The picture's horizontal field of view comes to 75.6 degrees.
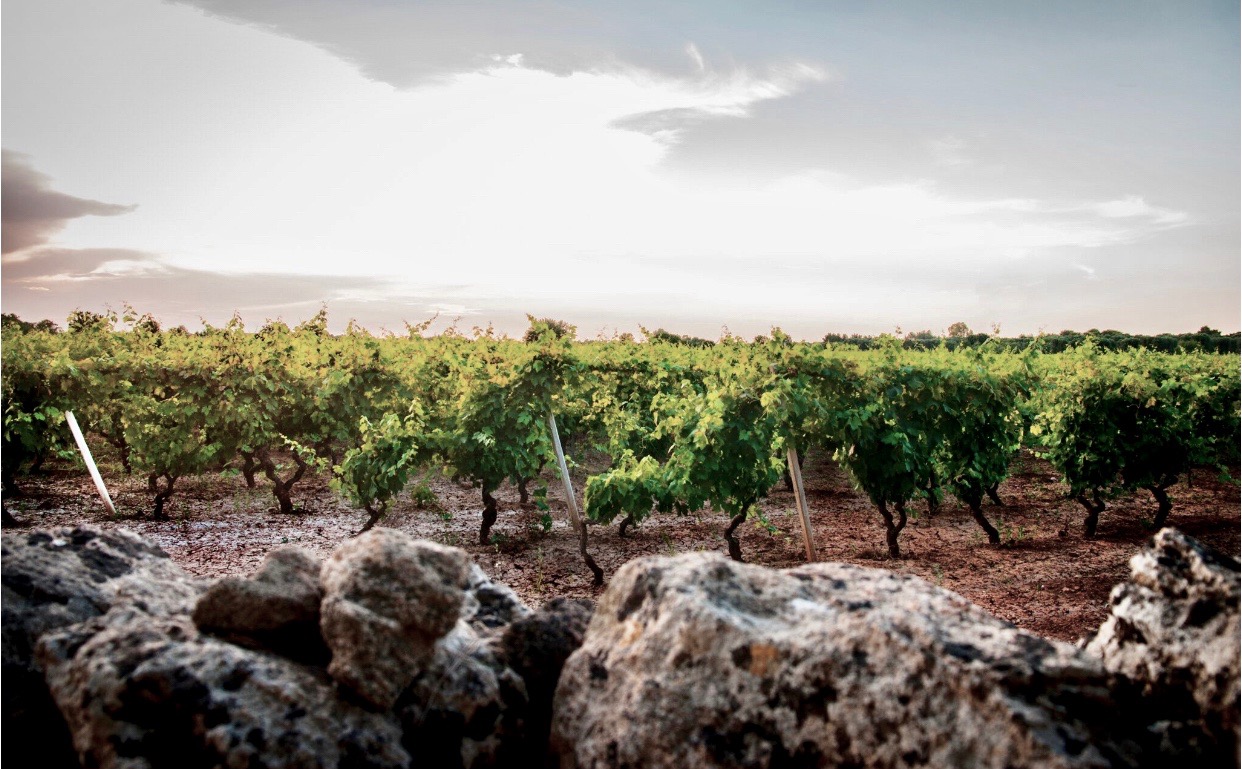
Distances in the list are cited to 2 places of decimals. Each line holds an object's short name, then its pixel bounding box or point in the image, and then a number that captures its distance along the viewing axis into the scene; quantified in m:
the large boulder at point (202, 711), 2.70
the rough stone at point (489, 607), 3.55
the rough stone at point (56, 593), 3.16
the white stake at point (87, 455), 13.66
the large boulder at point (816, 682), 2.42
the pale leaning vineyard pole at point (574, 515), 10.59
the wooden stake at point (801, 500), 10.65
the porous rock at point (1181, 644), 2.56
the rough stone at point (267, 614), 3.14
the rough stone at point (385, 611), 2.92
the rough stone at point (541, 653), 3.26
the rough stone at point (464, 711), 2.95
